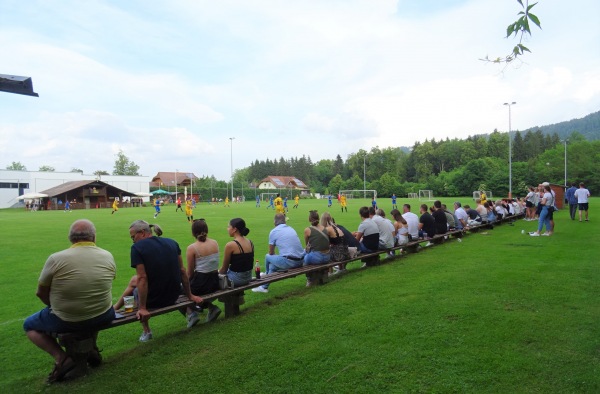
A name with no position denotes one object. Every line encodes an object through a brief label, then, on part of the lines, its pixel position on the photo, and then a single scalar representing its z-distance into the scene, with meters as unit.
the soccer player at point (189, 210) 27.42
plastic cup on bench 4.91
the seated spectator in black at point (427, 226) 11.58
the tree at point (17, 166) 140.50
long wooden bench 4.02
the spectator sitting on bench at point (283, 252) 7.31
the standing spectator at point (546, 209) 13.05
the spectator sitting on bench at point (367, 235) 9.03
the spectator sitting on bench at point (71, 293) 3.85
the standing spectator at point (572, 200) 19.48
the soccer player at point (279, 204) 28.14
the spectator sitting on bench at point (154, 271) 4.64
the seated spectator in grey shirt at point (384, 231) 9.47
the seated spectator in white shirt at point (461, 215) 13.89
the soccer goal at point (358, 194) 87.78
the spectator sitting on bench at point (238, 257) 5.99
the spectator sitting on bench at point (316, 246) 7.68
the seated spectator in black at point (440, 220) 12.38
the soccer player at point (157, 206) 30.84
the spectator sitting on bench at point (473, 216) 15.70
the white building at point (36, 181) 63.41
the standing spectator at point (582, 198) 17.62
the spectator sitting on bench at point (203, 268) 5.54
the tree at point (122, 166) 114.31
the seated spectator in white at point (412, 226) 11.11
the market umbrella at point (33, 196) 57.25
